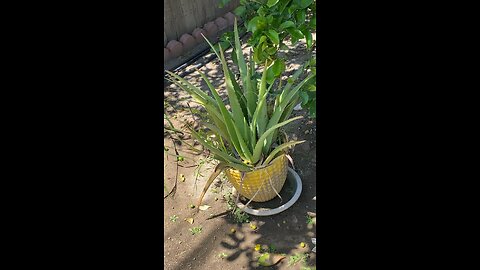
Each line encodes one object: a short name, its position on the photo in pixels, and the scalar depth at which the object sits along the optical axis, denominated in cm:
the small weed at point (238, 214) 256
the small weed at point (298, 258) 227
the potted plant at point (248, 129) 221
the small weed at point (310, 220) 249
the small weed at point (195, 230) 254
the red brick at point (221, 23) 515
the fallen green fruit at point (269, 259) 228
